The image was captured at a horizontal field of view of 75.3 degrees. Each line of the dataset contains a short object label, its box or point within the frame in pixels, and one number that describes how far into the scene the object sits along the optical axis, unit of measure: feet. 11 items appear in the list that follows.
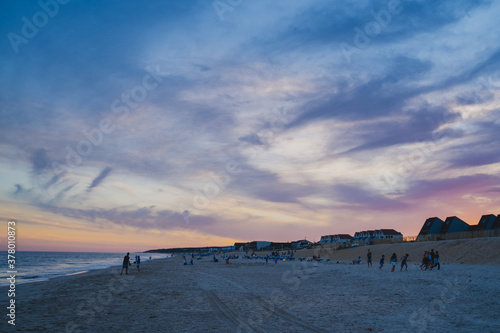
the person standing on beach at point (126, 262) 104.60
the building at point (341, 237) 459.44
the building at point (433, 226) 258.33
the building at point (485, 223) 234.79
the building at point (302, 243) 489.26
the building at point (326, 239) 486.06
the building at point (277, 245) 550.77
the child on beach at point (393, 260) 90.89
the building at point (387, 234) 376.68
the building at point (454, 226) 245.45
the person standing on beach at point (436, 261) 86.75
